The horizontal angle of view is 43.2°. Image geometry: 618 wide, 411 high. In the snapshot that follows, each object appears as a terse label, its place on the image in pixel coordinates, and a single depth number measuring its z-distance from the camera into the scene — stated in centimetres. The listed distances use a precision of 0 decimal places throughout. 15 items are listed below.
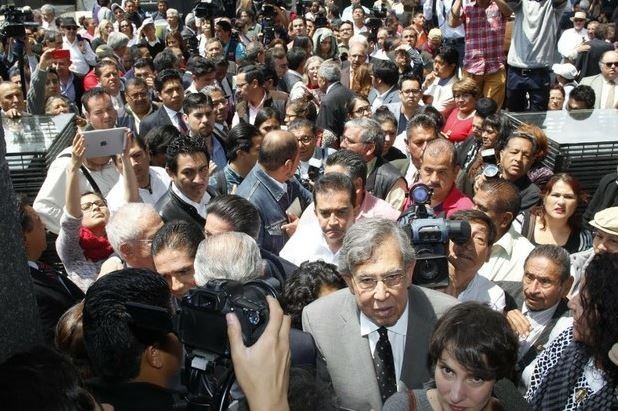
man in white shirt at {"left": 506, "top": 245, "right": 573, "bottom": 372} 352
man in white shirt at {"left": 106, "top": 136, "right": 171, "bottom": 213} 458
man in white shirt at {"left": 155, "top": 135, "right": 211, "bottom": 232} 445
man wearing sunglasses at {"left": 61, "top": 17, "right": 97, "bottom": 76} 1005
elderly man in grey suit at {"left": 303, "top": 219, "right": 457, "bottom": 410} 280
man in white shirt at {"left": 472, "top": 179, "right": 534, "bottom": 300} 412
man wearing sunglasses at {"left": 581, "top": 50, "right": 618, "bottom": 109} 761
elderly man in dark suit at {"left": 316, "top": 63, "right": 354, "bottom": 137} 706
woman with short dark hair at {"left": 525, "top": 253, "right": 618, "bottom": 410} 267
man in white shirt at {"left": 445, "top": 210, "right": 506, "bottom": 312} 358
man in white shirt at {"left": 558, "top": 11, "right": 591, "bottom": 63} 1000
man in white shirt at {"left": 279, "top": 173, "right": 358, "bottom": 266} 388
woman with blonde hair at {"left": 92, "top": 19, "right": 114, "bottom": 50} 1228
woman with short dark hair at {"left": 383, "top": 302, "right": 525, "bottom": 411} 233
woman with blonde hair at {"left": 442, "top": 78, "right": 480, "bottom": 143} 657
